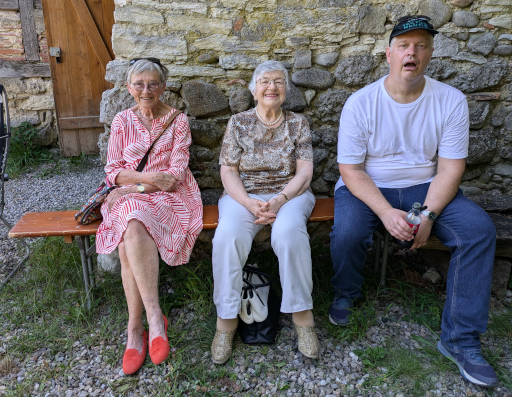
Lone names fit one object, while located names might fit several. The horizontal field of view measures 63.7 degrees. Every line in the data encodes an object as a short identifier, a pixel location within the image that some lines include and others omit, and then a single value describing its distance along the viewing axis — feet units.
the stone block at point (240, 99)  9.21
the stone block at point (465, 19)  8.93
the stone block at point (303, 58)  9.16
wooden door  15.30
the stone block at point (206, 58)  9.02
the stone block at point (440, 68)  9.18
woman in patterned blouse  6.66
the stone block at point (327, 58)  9.20
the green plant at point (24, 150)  16.19
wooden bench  7.49
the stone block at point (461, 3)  8.84
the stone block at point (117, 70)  8.92
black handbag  6.95
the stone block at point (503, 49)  9.11
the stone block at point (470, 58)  9.15
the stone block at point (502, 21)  8.96
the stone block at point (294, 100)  9.29
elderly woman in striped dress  6.55
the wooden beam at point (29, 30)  16.37
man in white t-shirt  6.47
